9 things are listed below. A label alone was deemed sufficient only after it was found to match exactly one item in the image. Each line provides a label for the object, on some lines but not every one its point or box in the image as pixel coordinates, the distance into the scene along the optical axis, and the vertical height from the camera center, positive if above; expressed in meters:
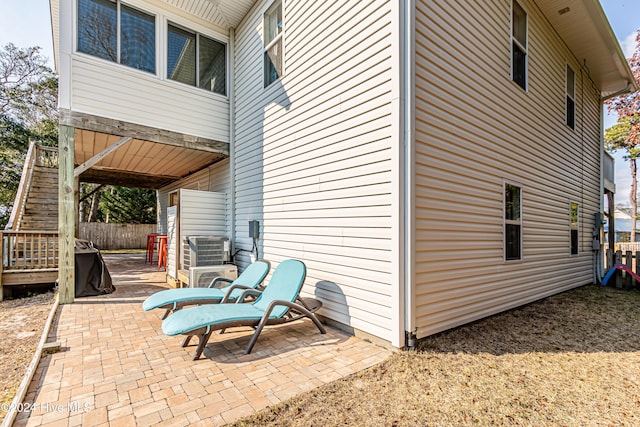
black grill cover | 5.57 -1.11
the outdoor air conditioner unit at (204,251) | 6.01 -0.71
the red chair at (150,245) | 10.24 -1.00
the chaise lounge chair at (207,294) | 3.81 -1.06
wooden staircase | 8.39 +0.38
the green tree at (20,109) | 14.34 +5.51
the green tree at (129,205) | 21.17 +0.81
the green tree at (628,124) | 15.46 +5.26
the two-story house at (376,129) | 3.42 +1.53
